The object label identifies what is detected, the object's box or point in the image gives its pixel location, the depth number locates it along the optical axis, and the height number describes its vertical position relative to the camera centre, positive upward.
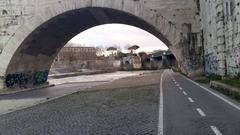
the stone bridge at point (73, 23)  17.55 +3.87
